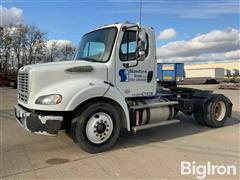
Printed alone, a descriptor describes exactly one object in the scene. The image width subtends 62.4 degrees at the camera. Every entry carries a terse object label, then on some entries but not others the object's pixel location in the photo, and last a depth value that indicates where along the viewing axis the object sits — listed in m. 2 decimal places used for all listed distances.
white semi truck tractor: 3.74
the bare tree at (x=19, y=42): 30.69
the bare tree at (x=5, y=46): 29.46
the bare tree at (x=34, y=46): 31.34
